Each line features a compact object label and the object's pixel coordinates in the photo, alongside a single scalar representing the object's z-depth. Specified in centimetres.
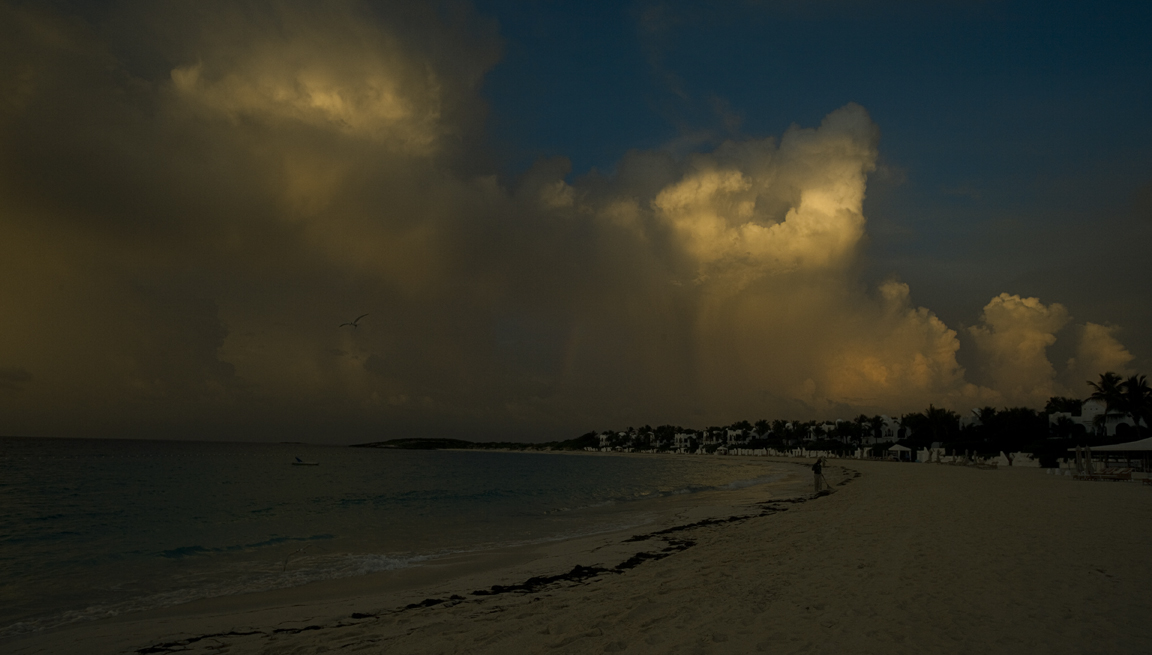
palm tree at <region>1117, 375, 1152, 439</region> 5469
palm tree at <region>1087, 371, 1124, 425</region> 5765
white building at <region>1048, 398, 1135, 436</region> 7012
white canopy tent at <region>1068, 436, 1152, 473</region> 3142
